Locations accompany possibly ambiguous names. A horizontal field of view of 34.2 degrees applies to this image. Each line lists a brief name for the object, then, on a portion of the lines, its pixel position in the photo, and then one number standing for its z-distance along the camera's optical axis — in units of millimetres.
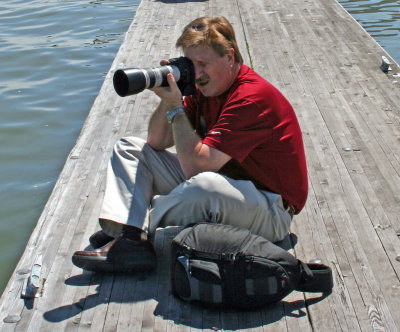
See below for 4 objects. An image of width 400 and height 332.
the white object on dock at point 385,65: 5363
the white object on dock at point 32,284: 2531
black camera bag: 2328
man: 2605
